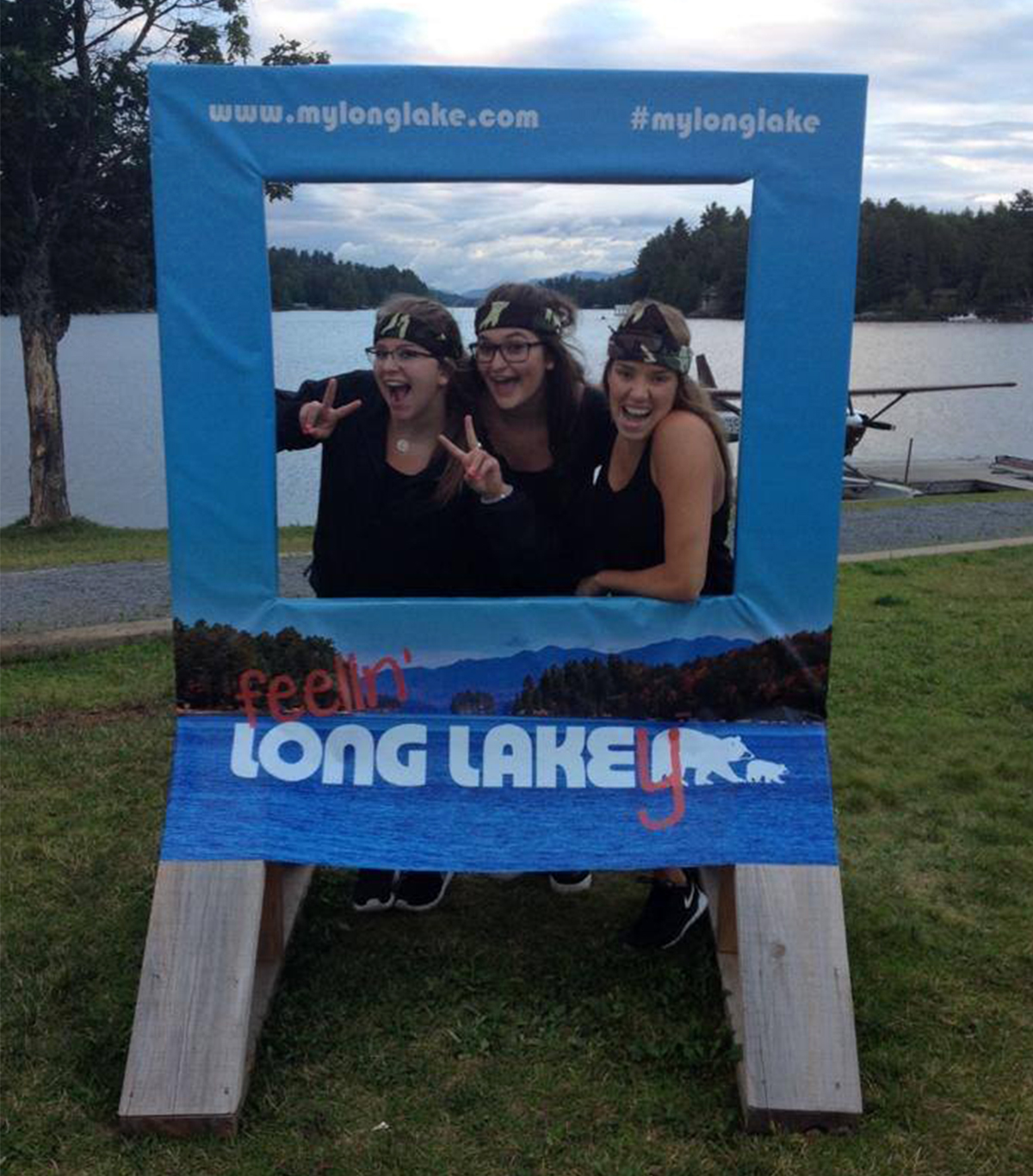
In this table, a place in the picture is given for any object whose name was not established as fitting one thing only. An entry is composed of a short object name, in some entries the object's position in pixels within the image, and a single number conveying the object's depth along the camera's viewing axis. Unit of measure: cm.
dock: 2702
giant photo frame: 285
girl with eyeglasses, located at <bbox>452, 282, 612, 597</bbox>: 300
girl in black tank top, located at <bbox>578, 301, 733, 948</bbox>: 299
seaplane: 2520
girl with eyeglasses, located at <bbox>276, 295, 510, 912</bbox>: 302
